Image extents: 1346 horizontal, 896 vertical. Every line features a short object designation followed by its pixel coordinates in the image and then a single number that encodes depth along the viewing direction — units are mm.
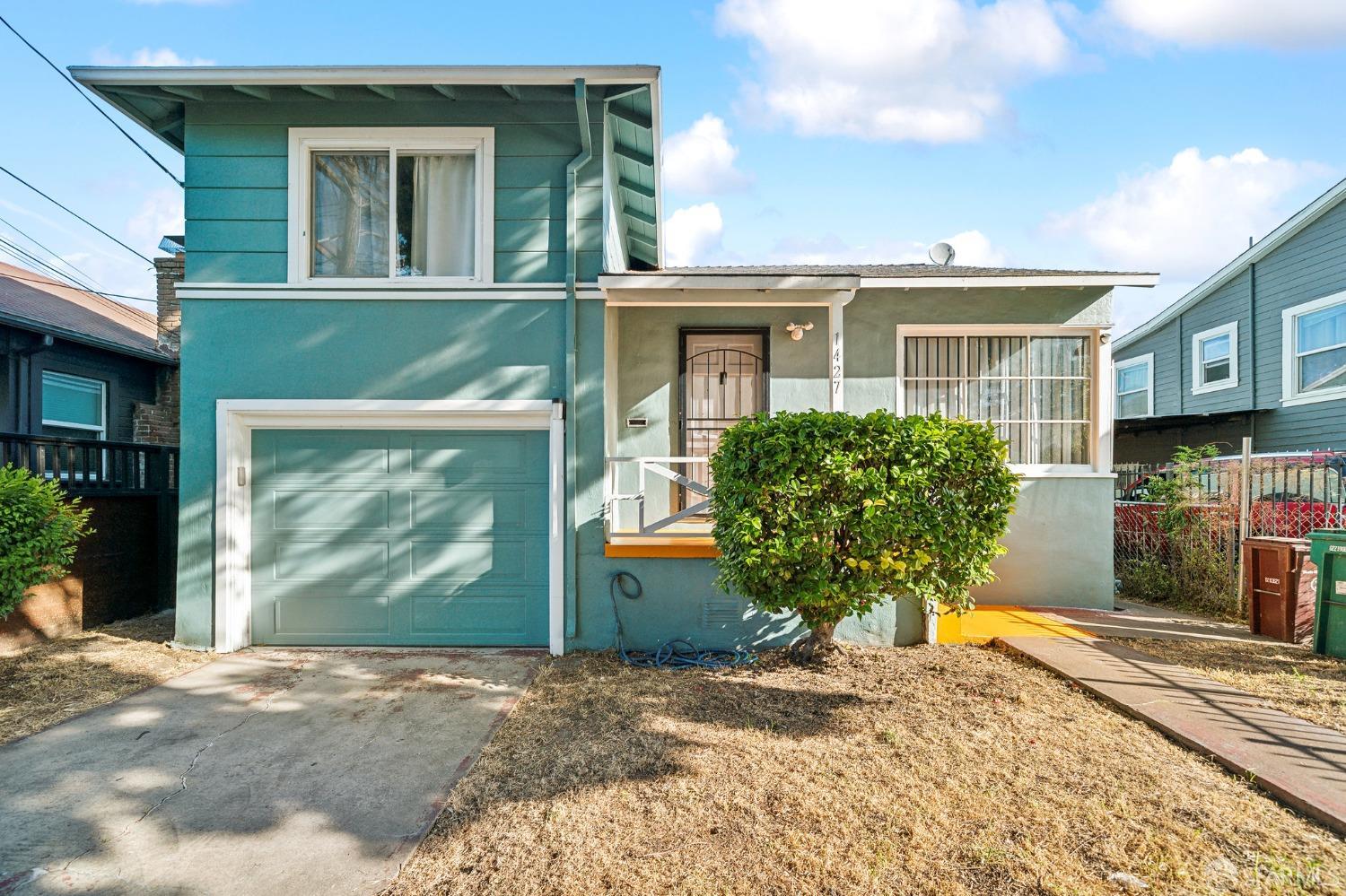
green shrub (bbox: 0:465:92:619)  5008
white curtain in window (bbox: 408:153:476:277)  5941
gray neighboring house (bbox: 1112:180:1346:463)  10383
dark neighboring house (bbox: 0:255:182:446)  9203
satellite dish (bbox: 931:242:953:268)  9547
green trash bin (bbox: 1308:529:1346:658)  5348
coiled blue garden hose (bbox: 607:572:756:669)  5488
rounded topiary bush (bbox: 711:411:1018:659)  4562
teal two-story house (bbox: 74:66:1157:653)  5793
